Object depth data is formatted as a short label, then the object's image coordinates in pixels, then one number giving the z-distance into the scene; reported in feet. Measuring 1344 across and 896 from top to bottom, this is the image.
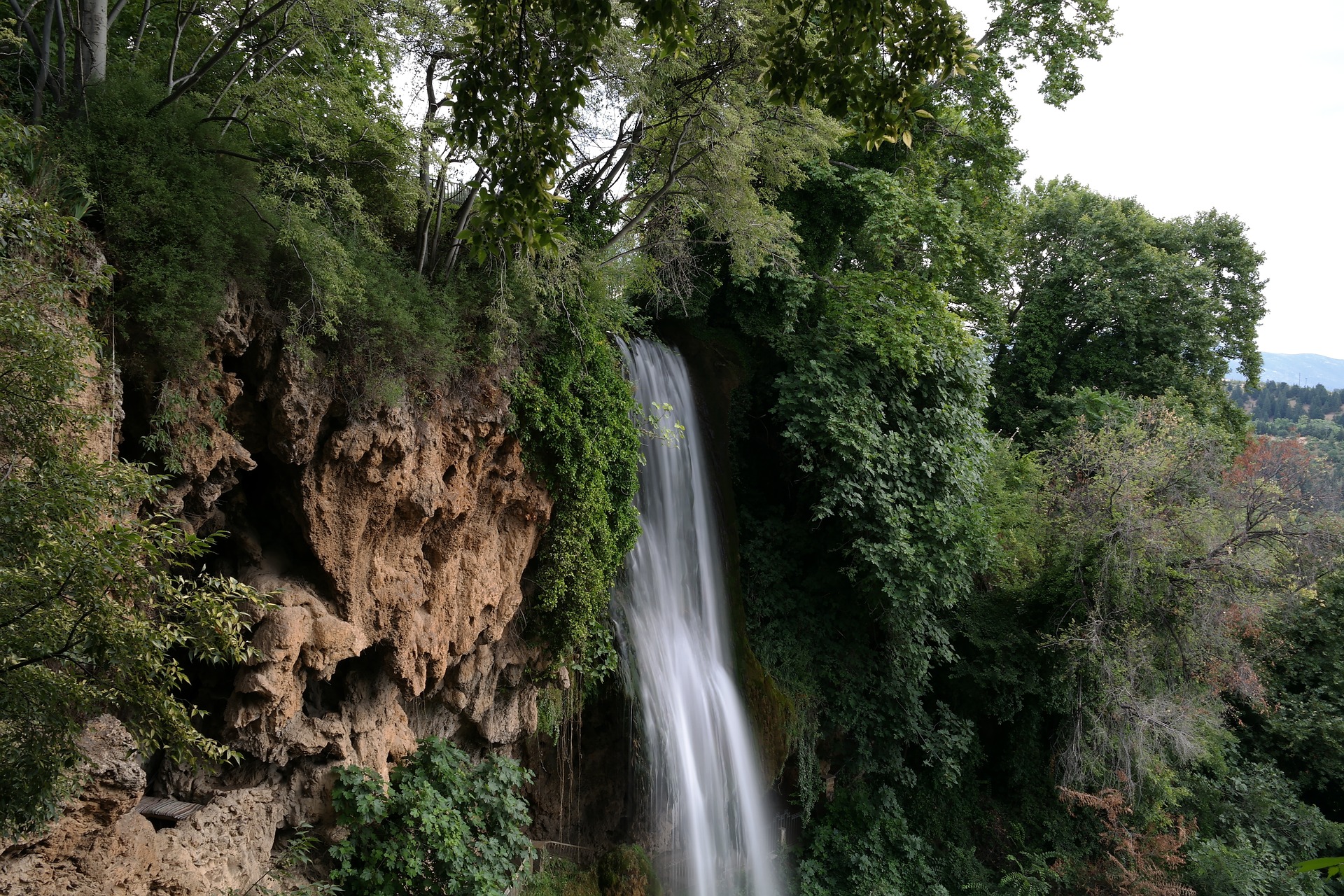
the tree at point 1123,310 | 66.18
